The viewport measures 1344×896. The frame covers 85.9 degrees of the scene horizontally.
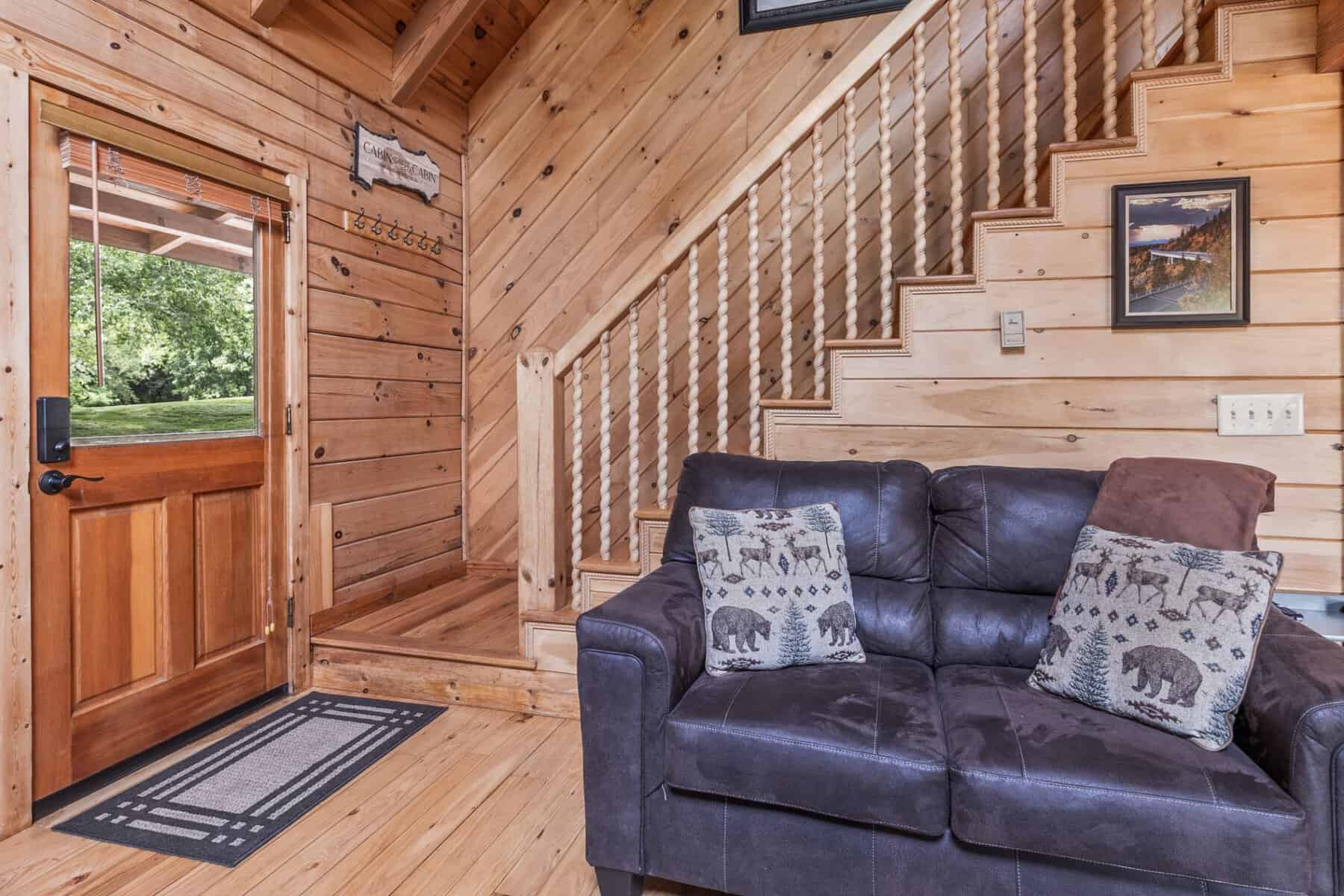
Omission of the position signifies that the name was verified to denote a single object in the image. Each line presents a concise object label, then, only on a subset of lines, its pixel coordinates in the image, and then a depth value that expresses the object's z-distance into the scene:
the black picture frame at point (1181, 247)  2.13
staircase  2.26
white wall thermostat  2.28
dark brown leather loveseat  1.24
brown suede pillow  1.71
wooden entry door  2.04
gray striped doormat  1.88
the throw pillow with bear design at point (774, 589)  1.78
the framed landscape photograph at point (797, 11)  3.26
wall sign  3.22
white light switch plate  2.10
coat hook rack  3.21
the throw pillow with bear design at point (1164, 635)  1.40
